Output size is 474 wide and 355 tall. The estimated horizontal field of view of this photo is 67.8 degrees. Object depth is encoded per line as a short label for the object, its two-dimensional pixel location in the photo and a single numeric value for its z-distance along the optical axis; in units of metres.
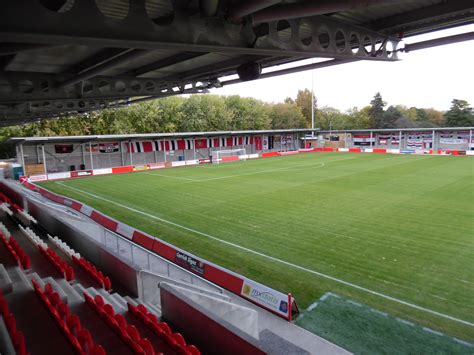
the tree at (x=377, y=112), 87.31
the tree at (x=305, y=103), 92.19
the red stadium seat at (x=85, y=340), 4.35
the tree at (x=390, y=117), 86.62
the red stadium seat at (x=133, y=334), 4.93
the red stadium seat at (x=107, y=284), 7.60
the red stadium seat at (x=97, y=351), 3.93
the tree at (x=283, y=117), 78.69
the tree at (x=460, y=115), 72.31
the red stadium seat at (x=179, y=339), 5.03
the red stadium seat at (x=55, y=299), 5.57
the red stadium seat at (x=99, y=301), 5.89
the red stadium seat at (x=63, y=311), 5.34
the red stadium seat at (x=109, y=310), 5.59
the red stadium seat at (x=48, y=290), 5.98
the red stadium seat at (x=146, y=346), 4.59
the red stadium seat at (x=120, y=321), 5.27
